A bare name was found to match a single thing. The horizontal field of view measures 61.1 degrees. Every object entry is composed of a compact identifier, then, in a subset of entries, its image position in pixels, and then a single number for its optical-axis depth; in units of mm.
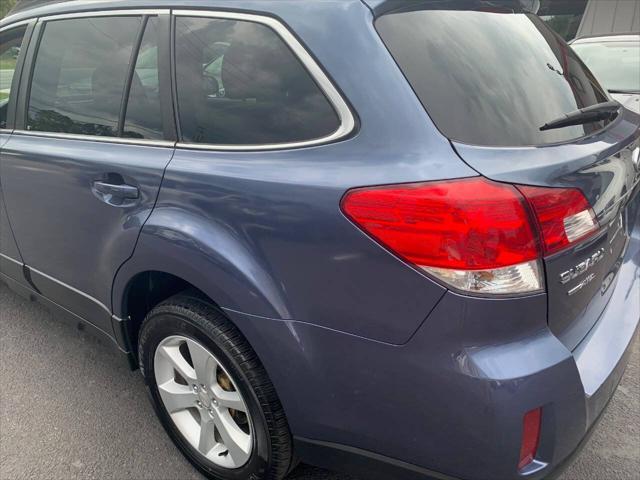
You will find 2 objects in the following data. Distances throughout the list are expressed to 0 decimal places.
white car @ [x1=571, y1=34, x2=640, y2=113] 4961
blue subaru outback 1346
